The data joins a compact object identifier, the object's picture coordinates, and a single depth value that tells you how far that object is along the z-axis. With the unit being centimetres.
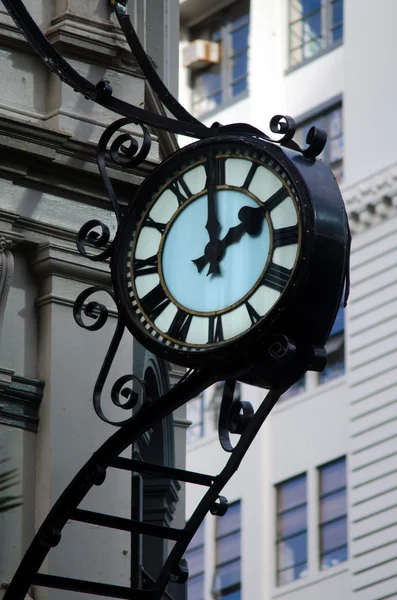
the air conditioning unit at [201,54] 4912
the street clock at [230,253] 1186
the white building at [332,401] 4016
